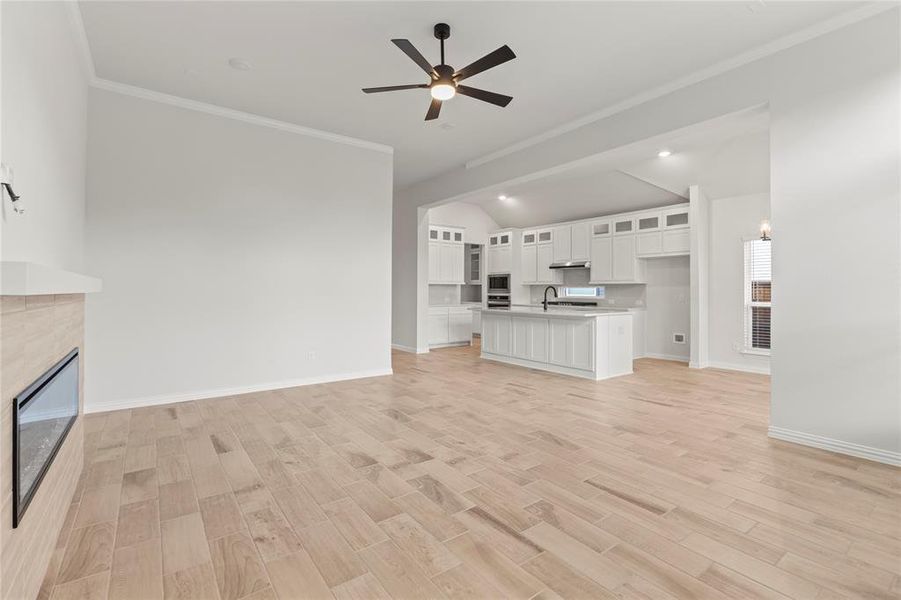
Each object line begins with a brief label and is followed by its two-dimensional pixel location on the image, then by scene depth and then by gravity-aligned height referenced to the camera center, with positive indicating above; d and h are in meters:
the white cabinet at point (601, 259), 8.02 +0.79
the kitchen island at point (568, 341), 5.67 -0.55
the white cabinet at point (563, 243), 8.73 +1.18
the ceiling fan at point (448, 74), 2.88 +1.62
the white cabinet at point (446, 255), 8.98 +0.97
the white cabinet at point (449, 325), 8.86 -0.50
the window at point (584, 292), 8.46 +0.19
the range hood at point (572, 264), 8.38 +0.73
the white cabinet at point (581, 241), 8.37 +1.17
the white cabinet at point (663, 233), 6.96 +1.14
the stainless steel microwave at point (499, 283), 9.81 +0.41
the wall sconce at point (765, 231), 6.15 +1.01
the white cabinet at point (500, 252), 9.79 +1.12
